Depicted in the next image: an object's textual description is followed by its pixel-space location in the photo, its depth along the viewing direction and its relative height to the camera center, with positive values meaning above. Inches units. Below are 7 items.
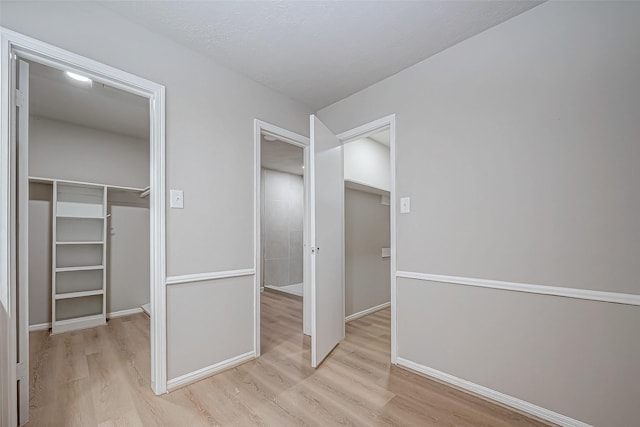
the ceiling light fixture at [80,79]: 85.9 +45.9
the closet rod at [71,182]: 112.2 +15.2
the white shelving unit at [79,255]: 118.1 -19.3
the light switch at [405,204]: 85.9 +3.6
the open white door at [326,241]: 84.1 -9.6
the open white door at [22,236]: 55.7 -4.5
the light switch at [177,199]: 73.9 +4.7
